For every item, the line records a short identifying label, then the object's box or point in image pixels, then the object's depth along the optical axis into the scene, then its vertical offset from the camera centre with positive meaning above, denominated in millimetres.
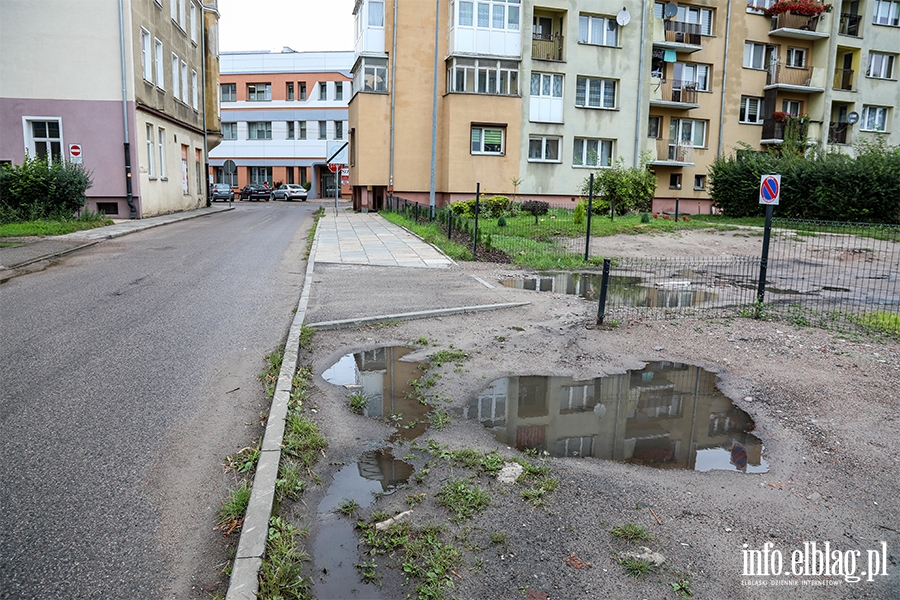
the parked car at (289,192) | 59250 -164
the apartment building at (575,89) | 33000 +5478
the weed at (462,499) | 3961 -1781
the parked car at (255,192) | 59000 -223
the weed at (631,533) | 3715 -1788
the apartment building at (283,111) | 64938 +7381
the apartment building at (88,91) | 24281 +3378
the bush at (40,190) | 20078 -167
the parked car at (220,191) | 54594 -178
